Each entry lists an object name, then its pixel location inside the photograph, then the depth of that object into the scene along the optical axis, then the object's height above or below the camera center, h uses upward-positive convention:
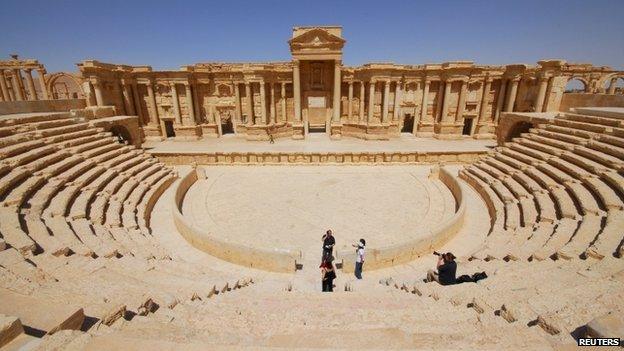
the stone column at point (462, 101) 24.83 +0.08
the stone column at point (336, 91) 23.78 +0.89
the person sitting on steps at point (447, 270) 6.40 -3.77
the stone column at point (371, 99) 24.67 +0.23
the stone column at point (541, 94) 22.34 +0.63
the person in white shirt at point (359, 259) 7.83 -4.33
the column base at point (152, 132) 25.92 -2.79
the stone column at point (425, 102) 25.53 -0.06
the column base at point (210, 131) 26.77 -2.77
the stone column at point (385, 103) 24.80 -0.11
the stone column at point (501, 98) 25.22 +0.35
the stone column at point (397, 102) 25.55 -0.02
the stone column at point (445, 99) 24.92 +0.25
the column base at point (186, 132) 25.58 -2.76
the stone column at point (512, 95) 24.48 +0.60
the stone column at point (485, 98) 25.11 +0.30
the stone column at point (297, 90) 23.75 +0.97
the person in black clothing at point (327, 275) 7.31 -4.41
